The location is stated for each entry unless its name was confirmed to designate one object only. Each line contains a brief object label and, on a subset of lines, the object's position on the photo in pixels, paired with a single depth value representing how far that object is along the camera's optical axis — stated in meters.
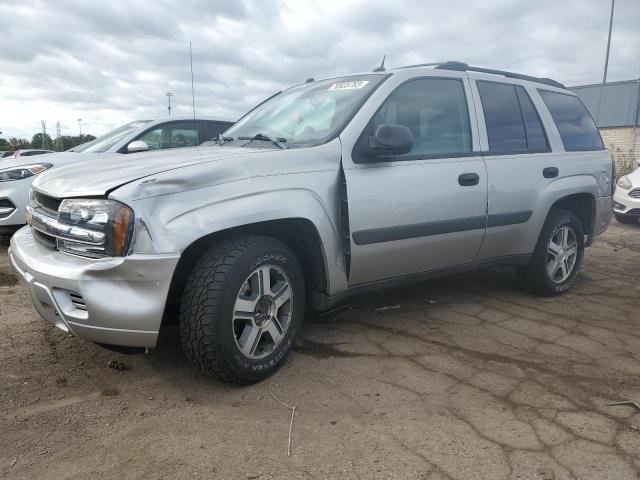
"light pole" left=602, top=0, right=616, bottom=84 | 27.89
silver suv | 2.26
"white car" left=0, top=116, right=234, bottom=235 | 5.50
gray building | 19.08
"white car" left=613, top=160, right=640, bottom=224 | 8.69
